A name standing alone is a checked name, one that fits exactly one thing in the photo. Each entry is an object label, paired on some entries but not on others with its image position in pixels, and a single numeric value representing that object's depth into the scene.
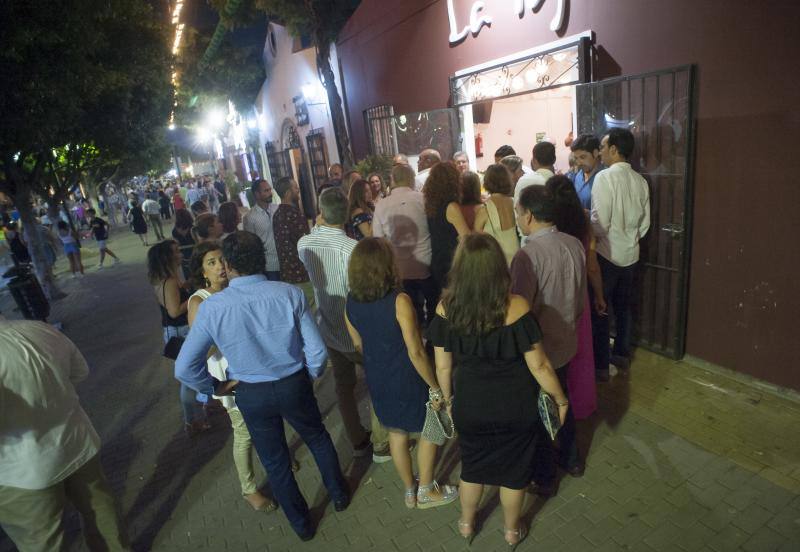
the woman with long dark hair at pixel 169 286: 3.78
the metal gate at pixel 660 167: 3.81
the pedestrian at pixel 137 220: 15.53
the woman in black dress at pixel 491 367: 2.21
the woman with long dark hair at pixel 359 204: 4.93
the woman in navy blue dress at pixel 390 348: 2.60
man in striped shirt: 3.34
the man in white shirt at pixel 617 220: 3.87
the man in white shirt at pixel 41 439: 2.29
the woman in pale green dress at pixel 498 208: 4.16
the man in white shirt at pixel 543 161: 4.49
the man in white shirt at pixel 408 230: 4.46
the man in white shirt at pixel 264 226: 5.46
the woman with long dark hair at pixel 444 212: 4.24
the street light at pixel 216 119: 25.27
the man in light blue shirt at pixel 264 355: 2.54
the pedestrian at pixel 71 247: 11.57
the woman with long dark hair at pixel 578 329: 3.16
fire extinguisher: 9.32
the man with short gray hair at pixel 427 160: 6.05
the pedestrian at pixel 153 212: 16.16
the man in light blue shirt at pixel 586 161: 4.21
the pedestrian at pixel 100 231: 12.79
